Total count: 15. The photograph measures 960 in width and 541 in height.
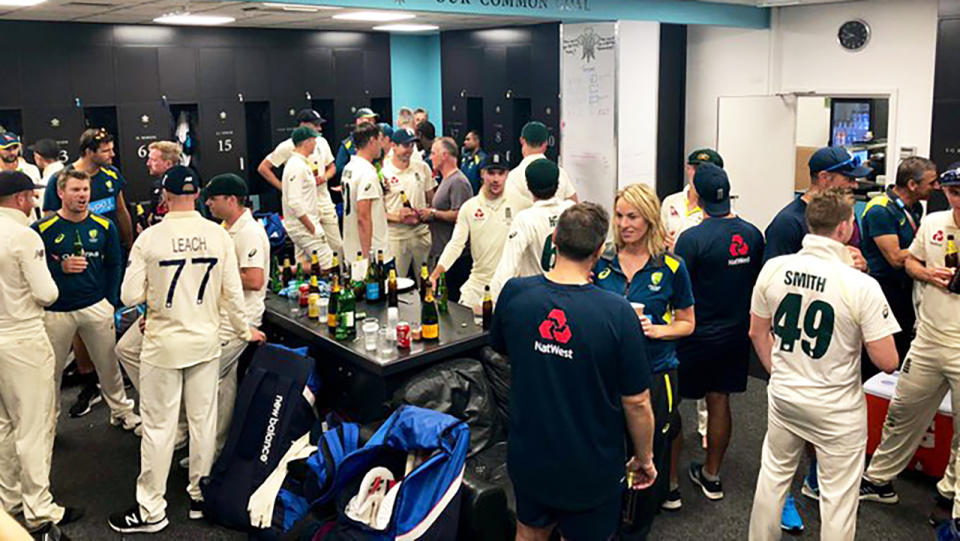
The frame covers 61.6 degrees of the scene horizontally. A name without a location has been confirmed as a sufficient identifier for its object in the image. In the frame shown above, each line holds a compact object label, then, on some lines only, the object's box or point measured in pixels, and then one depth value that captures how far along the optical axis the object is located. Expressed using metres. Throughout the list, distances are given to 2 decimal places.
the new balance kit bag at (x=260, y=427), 3.96
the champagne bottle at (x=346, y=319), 4.13
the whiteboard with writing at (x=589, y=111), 7.93
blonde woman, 3.32
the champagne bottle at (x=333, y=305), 4.22
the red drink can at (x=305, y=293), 4.67
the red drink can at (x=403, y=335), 3.94
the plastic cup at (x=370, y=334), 3.93
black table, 3.87
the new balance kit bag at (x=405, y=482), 2.99
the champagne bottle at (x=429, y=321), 4.03
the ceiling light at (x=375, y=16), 8.17
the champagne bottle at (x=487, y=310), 4.22
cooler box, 4.14
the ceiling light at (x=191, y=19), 8.05
